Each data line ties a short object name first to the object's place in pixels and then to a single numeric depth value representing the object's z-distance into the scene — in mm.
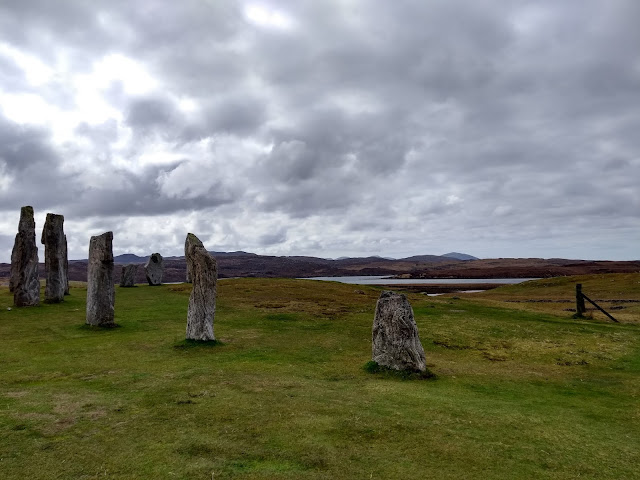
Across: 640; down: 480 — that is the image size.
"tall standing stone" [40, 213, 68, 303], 29938
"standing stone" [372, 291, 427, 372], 14961
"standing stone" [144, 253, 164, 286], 45938
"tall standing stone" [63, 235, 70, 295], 34094
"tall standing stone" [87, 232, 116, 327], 22047
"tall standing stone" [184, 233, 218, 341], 18547
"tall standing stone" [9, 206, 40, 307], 27469
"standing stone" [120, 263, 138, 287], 45000
